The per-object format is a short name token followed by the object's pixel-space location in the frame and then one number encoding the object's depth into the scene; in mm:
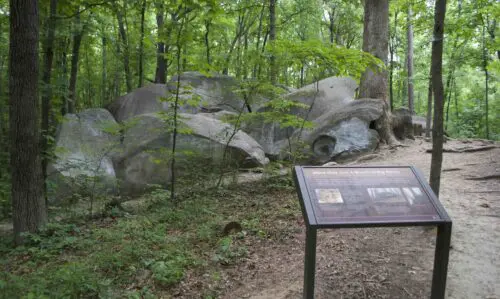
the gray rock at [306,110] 11094
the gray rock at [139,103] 12633
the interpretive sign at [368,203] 2939
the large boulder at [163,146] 8938
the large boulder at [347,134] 9734
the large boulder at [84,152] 7719
